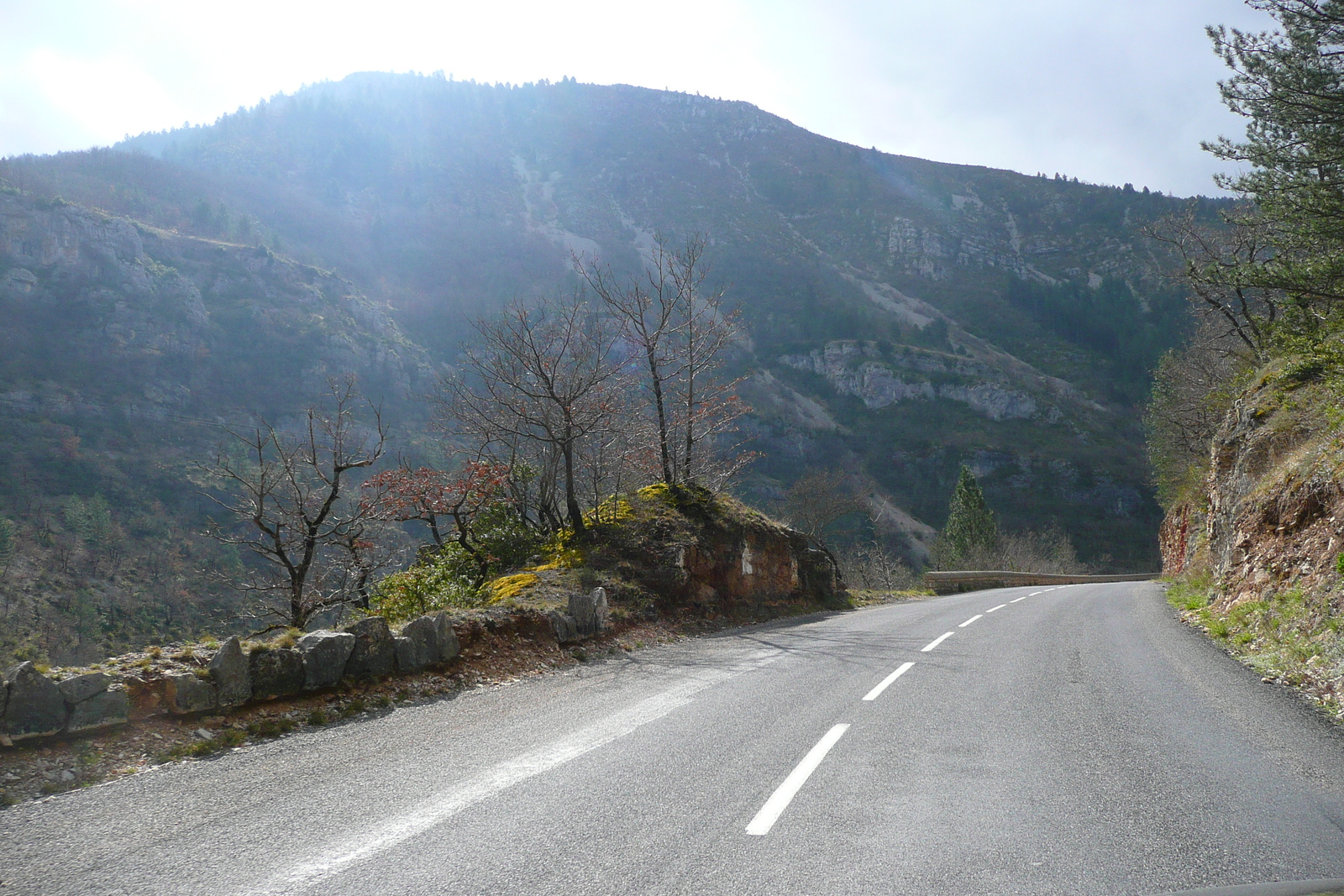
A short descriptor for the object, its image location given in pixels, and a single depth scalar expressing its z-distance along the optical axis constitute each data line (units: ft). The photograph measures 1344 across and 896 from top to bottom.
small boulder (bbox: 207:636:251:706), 19.33
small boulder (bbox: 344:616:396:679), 23.22
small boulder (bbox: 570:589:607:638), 34.68
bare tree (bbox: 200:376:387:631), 38.47
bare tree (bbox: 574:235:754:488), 56.85
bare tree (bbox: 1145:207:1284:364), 65.36
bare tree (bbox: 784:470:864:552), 150.71
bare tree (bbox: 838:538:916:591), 146.40
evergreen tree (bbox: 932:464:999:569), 187.93
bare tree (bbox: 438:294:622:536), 47.78
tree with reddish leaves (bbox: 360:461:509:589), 47.39
